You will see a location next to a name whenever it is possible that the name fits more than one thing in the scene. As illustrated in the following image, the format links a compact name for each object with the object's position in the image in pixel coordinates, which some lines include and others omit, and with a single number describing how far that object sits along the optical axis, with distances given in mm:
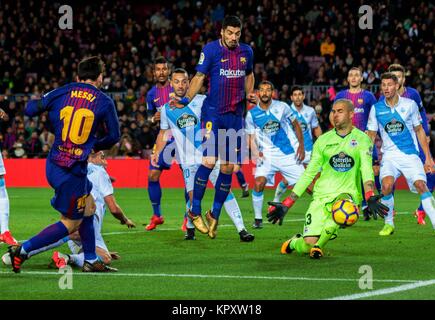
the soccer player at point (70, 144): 8883
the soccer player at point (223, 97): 11633
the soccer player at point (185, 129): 13508
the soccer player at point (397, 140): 13117
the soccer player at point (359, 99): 15625
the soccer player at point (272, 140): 15297
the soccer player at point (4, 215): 11703
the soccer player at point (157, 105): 14594
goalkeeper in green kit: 10547
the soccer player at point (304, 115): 18641
